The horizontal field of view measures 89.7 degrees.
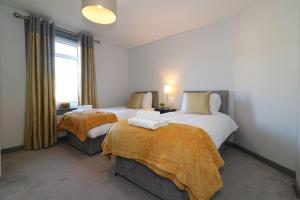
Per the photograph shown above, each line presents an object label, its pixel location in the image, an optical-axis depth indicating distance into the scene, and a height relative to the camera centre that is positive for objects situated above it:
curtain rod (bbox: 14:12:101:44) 2.79 +1.55
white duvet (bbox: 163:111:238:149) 1.84 -0.36
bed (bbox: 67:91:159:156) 2.67 -0.80
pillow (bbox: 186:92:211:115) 2.76 -0.12
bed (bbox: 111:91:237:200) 1.47 -0.83
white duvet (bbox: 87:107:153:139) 2.64 -0.55
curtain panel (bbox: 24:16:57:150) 2.90 +0.27
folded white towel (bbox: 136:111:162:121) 1.84 -0.23
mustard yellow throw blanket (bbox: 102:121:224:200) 1.28 -0.55
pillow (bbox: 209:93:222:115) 2.88 -0.12
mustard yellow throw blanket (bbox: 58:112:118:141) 2.61 -0.44
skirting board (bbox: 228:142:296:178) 2.01 -1.00
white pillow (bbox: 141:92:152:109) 4.06 -0.11
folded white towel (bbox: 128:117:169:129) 1.68 -0.30
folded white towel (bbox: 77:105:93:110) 3.26 -0.21
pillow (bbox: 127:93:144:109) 4.06 -0.10
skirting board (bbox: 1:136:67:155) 2.74 -0.96
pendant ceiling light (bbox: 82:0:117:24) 1.72 +1.11
